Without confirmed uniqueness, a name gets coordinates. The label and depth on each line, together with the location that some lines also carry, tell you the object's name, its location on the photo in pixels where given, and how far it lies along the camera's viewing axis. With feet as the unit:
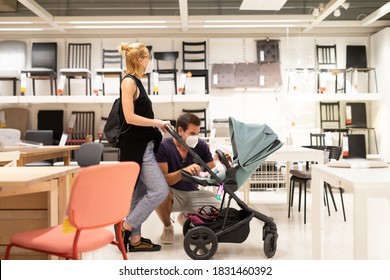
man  9.76
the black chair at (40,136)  20.26
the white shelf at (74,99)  21.74
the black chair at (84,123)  23.16
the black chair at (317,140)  20.69
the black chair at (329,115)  23.59
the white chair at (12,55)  23.70
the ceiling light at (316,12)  20.29
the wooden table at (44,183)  4.98
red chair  4.73
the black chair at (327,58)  23.88
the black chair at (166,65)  22.81
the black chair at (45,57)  23.52
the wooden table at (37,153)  10.97
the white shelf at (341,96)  22.36
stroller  8.70
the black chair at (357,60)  23.75
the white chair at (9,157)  8.09
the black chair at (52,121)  23.04
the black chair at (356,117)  23.21
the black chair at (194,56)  23.55
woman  8.73
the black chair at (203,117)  22.31
